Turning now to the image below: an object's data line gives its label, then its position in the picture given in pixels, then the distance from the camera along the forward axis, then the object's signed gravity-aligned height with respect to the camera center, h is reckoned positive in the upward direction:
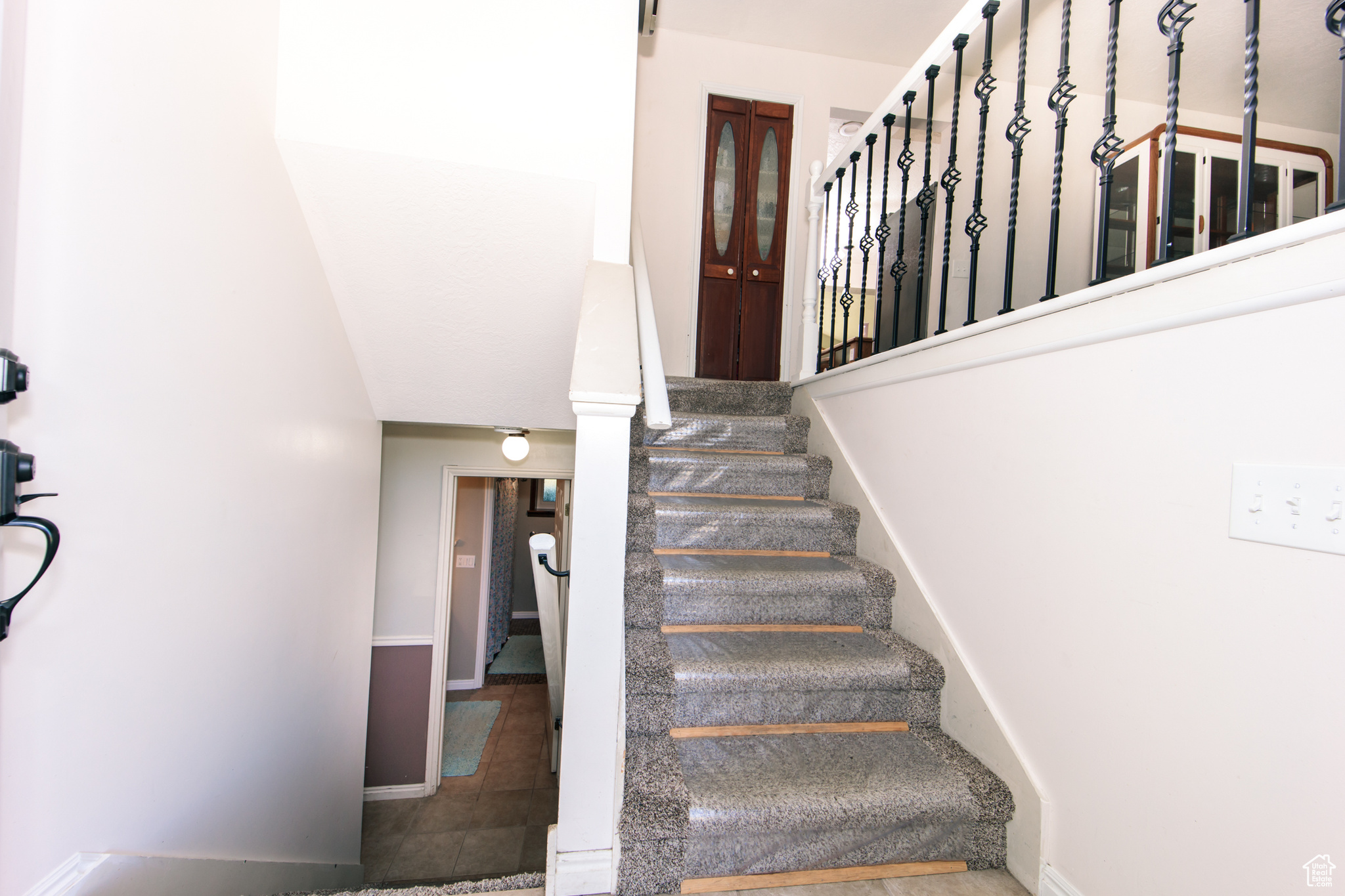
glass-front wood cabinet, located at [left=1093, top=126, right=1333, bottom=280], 2.95 +1.61
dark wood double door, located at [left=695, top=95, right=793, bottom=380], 3.54 +1.45
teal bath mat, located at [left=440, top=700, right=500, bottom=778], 3.85 -2.18
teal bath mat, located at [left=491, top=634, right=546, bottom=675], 5.52 -2.17
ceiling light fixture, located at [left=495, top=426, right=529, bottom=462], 3.33 +0.04
